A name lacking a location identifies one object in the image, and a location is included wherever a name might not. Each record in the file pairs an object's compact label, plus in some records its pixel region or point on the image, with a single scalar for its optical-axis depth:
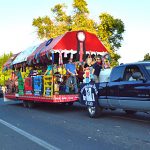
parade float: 9.04
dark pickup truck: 6.10
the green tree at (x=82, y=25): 23.30
